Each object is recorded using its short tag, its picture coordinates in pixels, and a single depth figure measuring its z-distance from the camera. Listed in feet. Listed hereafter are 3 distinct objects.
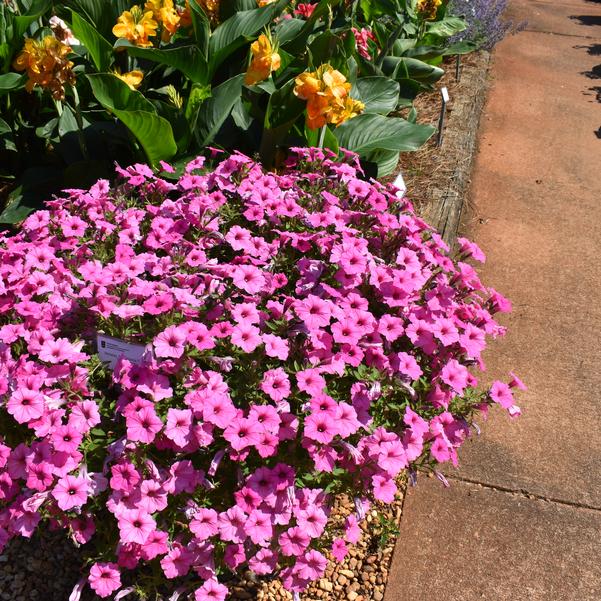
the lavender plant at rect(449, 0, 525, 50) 20.15
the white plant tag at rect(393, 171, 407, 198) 9.39
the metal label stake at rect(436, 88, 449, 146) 13.48
